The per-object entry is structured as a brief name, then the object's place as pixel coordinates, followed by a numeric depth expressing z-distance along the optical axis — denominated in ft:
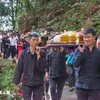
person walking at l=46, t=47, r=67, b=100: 20.42
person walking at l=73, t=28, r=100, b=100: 13.58
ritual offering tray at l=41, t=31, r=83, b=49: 19.08
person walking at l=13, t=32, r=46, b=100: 15.03
